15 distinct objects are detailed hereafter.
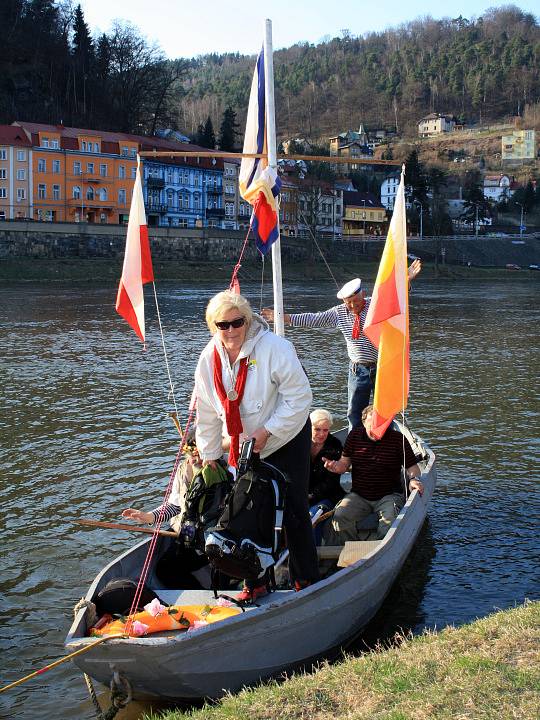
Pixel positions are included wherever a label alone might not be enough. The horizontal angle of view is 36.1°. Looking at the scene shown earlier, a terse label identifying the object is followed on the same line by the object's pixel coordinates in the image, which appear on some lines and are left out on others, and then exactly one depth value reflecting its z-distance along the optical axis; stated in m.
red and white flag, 10.32
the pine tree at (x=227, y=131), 130.74
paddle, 7.18
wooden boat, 5.97
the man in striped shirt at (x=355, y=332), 10.72
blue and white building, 102.69
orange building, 89.88
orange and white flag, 9.26
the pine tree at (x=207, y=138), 130.50
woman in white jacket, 6.21
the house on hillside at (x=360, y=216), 135.12
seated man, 9.08
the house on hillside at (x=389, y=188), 158.12
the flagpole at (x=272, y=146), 10.01
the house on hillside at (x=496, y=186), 190.75
